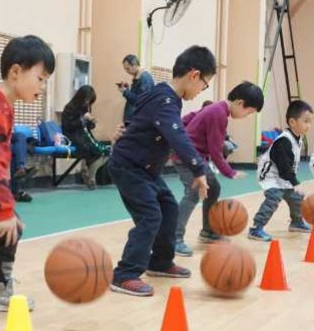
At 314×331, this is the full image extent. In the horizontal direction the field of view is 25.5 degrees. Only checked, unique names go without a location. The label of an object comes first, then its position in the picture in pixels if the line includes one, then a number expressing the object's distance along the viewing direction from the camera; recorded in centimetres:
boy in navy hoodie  399
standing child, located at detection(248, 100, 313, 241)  600
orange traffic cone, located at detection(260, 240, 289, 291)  416
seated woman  946
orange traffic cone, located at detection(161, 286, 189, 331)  300
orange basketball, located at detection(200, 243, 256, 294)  379
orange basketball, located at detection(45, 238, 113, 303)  320
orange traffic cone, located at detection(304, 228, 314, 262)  509
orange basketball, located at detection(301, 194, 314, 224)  591
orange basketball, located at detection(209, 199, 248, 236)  504
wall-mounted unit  990
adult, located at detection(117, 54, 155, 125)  1025
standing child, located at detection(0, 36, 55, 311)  305
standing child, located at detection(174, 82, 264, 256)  525
